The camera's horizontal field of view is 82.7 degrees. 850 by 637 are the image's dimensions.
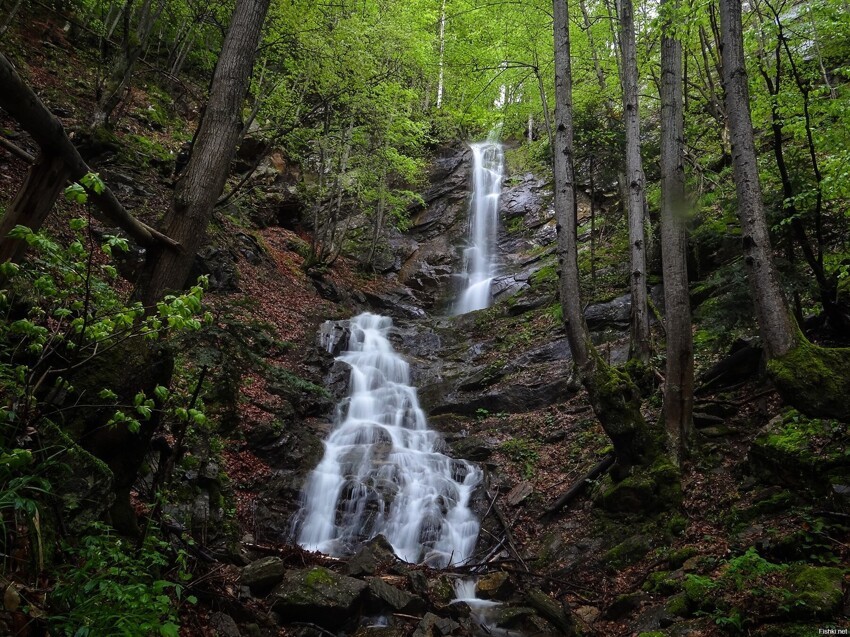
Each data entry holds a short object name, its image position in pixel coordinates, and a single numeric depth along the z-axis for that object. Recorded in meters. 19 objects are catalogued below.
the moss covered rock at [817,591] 3.43
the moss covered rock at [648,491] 6.06
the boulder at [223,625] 3.57
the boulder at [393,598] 5.15
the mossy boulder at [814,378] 4.62
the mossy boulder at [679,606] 4.31
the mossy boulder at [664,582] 4.80
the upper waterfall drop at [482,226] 19.02
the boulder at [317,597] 4.67
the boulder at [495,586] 6.00
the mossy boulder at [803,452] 4.79
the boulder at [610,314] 12.01
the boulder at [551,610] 5.00
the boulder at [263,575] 4.75
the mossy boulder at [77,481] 2.79
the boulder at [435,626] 4.78
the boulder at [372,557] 5.90
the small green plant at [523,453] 8.70
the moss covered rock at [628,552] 5.74
